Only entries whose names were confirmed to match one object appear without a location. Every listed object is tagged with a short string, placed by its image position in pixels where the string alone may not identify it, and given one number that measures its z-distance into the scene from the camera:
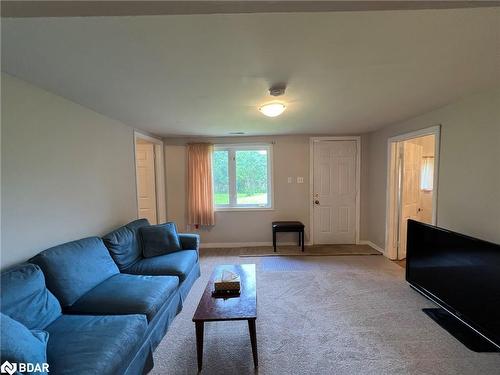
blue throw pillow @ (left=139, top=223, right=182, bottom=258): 3.04
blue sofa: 1.39
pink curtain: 4.69
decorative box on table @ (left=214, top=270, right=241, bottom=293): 2.10
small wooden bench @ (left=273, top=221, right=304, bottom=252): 4.44
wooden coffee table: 1.75
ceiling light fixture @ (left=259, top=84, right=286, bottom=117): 2.06
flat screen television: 1.85
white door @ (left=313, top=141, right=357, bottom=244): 4.77
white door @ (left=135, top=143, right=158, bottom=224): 4.64
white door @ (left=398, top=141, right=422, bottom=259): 3.83
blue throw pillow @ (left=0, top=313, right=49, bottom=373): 1.12
